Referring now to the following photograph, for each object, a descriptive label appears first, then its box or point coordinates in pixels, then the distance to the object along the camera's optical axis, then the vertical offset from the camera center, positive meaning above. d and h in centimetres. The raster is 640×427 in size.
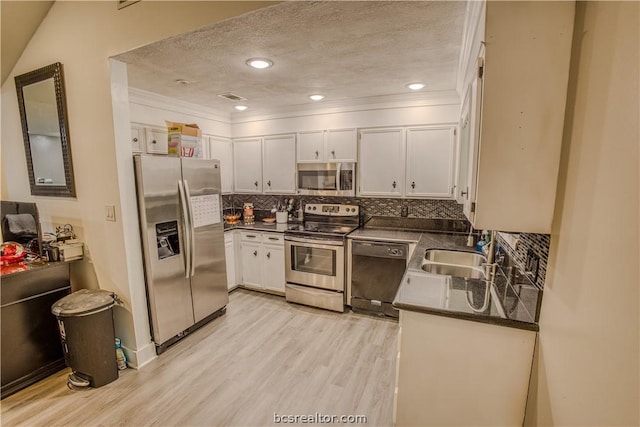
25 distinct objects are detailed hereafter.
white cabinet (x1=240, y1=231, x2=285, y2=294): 356 -101
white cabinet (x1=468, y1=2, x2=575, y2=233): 106 +26
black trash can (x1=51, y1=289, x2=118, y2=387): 204 -113
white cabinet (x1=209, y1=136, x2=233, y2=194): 386 +35
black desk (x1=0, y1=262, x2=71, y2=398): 202 -106
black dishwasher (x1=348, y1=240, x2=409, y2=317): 298 -99
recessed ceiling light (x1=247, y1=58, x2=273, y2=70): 215 +90
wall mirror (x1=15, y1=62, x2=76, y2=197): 233 +44
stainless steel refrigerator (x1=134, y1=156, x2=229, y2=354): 231 -53
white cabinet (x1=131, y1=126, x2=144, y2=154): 298 +44
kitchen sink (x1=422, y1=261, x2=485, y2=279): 227 -73
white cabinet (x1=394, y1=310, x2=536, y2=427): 136 -96
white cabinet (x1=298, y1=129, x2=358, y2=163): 341 +43
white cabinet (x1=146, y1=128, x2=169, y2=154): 313 +45
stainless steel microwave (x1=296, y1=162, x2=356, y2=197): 344 +2
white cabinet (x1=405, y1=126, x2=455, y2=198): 302 +20
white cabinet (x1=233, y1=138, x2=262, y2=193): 399 +22
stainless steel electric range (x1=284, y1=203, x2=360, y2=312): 320 -97
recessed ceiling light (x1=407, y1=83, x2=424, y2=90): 276 +92
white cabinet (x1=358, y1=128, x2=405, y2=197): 322 +21
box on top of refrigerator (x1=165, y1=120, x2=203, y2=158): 257 +37
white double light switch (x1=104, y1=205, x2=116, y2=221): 221 -24
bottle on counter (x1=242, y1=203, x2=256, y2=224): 412 -48
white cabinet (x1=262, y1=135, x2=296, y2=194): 376 +22
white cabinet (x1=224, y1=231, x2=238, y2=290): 365 -101
